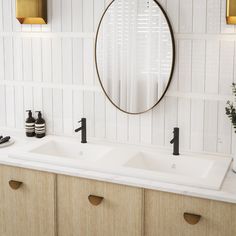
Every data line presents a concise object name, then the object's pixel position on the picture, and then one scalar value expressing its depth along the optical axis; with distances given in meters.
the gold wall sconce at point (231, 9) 2.44
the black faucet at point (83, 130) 3.10
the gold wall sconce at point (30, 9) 3.05
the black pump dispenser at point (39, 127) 3.29
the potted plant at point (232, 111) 2.53
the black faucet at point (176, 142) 2.82
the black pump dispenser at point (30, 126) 3.32
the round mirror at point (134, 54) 2.82
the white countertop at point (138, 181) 2.28
